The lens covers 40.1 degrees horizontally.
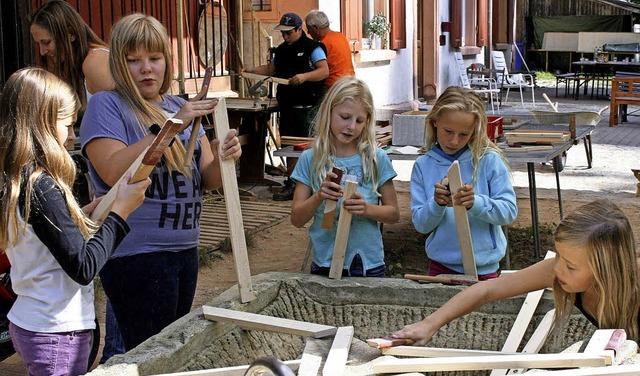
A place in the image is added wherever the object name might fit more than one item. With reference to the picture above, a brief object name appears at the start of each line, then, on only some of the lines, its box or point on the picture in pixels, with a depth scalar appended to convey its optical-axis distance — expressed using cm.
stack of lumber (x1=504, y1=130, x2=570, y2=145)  649
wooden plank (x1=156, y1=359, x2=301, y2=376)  244
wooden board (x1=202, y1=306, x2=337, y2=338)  295
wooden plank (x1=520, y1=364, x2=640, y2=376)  193
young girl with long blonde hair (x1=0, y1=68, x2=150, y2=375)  242
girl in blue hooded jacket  365
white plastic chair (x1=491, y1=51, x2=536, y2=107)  1891
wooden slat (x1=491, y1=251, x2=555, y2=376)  312
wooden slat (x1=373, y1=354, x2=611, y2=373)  216
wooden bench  1526
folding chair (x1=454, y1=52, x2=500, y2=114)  1753
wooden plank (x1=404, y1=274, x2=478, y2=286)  340
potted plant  1430
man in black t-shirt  862
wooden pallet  739
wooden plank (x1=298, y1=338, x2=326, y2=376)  260
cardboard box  653
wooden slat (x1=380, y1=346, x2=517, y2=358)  253
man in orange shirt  901
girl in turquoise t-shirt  362
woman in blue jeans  283
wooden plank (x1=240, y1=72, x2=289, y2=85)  850
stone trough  328
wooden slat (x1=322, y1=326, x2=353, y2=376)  254
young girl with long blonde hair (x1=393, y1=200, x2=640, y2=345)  248
